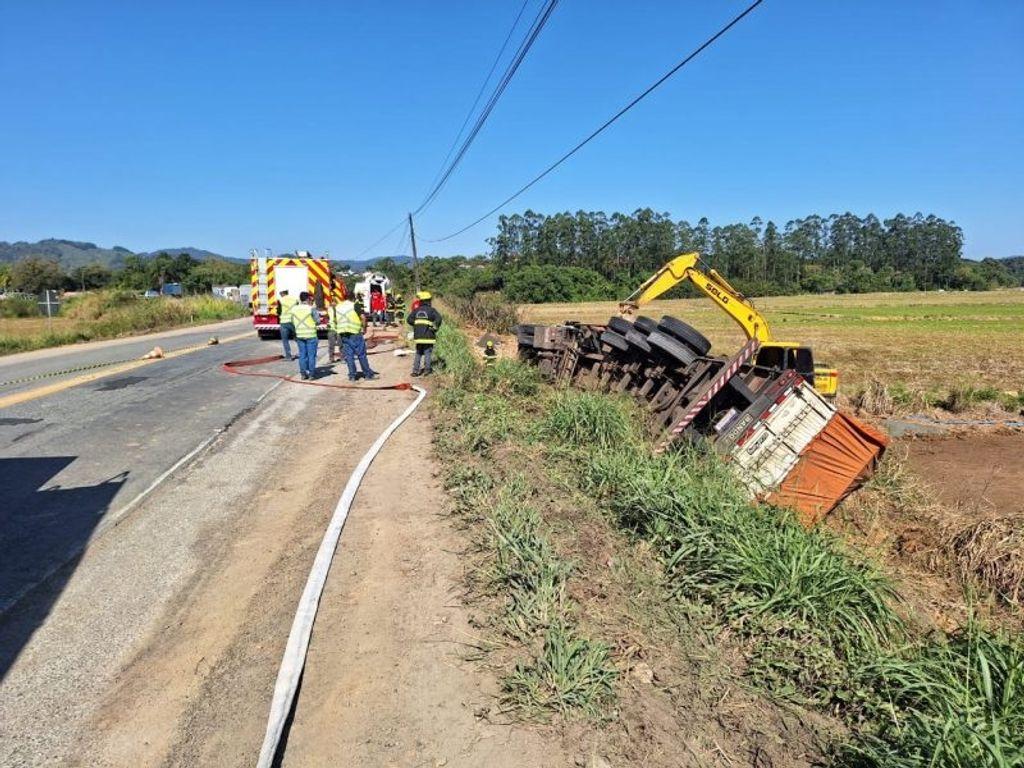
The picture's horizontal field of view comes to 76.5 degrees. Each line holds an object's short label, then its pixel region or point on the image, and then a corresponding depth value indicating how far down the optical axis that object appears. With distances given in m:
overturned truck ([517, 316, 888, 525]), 7.41
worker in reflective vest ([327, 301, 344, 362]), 12.95
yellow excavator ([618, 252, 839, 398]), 10.93
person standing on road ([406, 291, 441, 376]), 12.79
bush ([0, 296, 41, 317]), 41.97
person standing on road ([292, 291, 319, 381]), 12.77
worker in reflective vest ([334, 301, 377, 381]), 12.77
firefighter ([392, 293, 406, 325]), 29.91
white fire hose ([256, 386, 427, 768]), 2.89
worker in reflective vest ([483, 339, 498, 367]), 12.60
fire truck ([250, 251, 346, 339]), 21.33
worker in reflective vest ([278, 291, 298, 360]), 14.62
